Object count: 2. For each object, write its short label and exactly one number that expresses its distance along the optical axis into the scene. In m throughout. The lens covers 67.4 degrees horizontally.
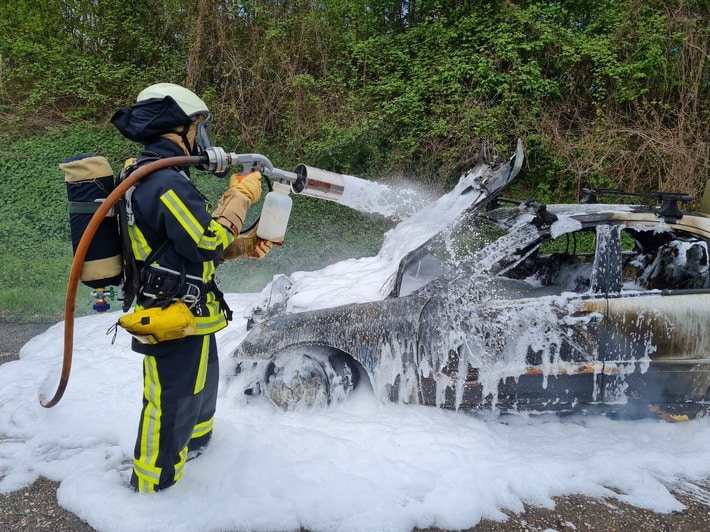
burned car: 3.22
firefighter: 2.40
